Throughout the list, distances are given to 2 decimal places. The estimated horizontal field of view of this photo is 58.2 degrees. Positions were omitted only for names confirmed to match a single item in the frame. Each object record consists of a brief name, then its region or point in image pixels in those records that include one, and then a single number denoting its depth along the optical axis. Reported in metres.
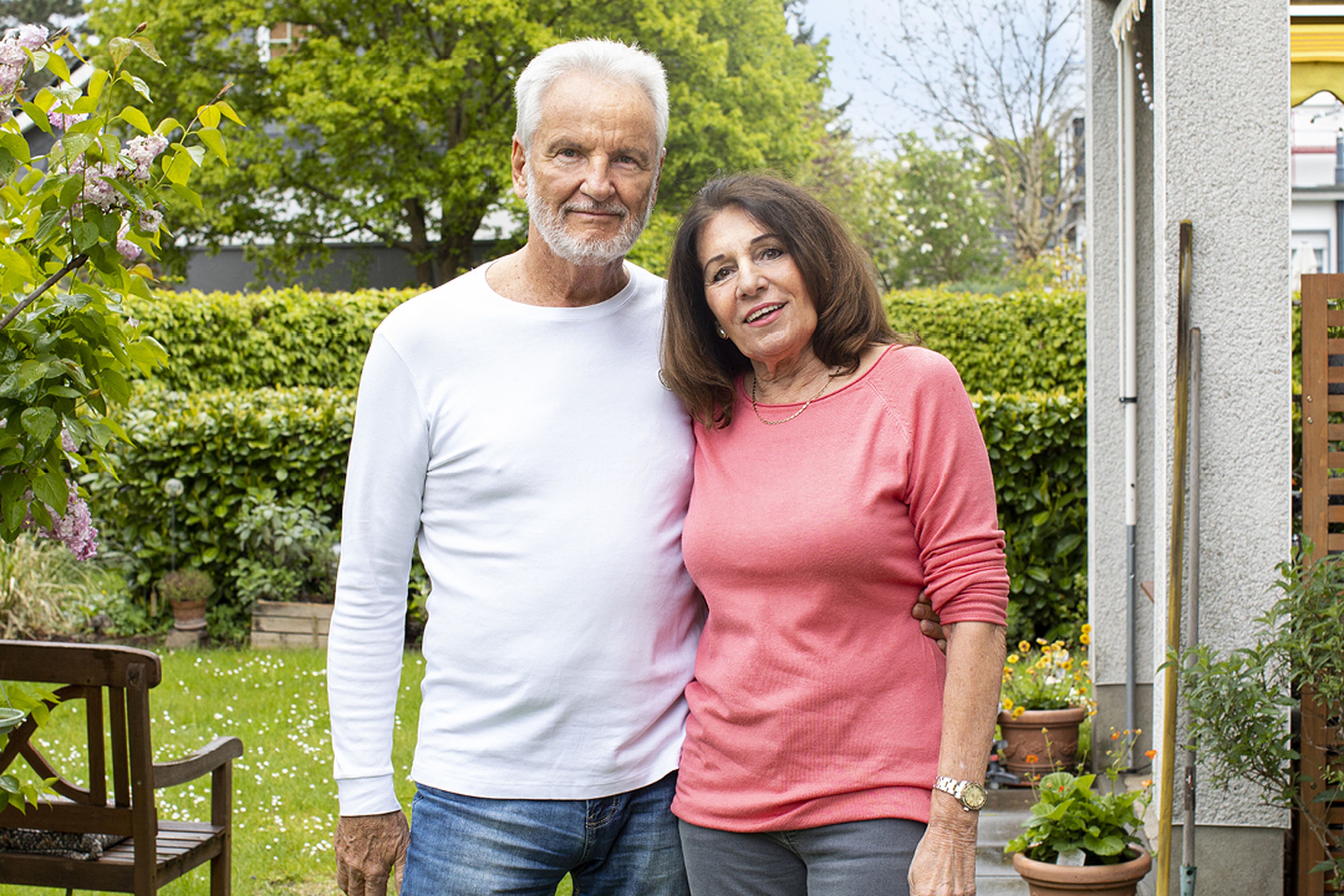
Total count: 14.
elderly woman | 1.79
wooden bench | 3.09
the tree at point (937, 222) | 27.38
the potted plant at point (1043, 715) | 4.90
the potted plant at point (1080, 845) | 3.33
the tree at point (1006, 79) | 19.11
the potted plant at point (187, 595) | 7.62
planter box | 7.47
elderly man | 2.00
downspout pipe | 4.77
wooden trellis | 3.07
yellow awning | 4.89
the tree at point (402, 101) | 15.67
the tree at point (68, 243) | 2.20
